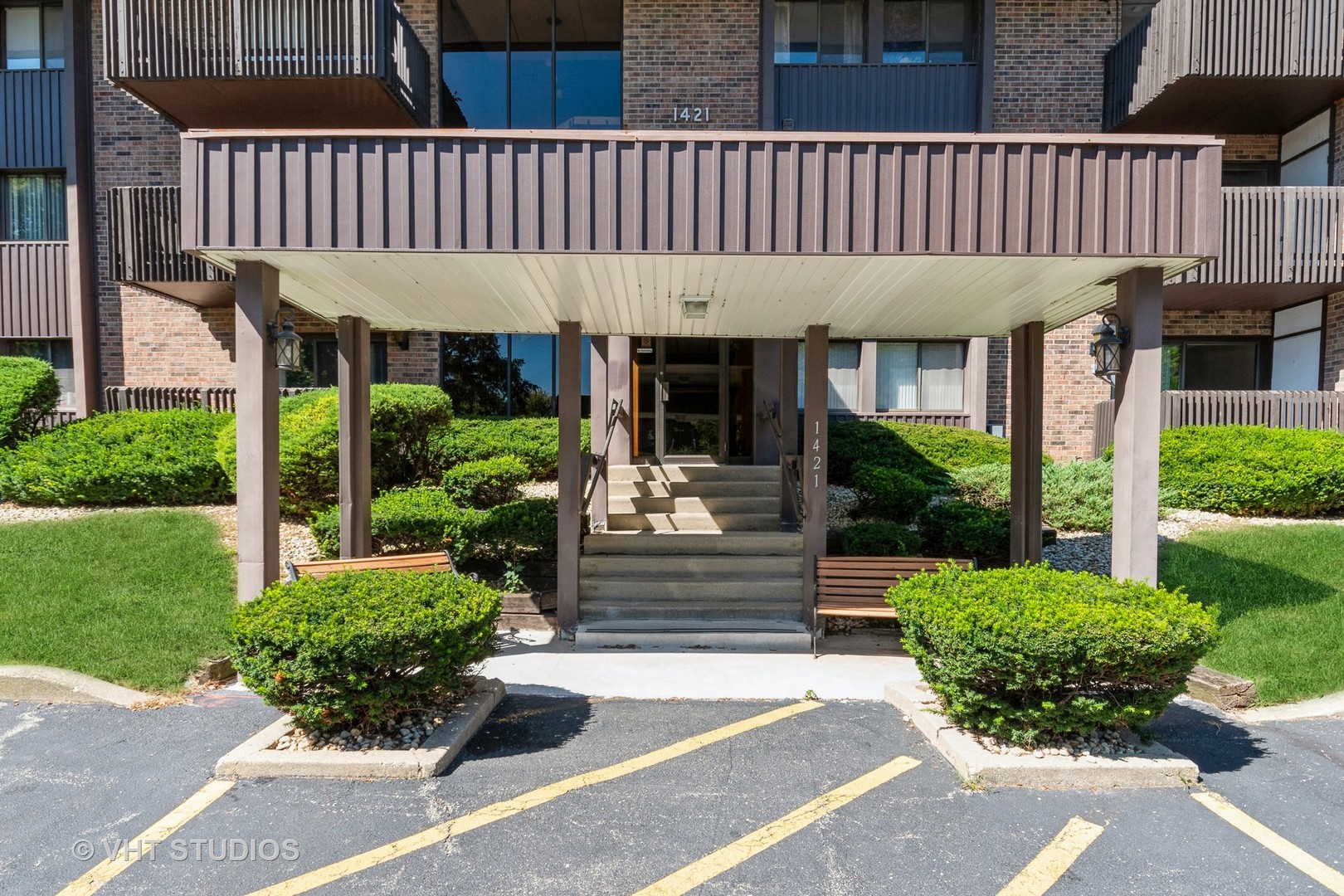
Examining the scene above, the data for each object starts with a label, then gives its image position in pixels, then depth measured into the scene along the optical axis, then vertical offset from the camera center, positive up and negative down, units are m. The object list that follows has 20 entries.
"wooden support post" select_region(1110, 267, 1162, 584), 5.18 +0.01
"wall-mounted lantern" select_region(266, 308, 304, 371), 5.28 +0.64
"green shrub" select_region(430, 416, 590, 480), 10.95 -0.16
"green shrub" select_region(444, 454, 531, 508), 9.24 -0.60
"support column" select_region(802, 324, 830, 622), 6.89 -0.32
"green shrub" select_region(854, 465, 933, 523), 9.20 -0.76
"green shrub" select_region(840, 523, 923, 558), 7.66 -1.13
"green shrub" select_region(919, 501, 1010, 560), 8.17 -1.11
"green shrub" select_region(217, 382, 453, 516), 8.67 -0.12
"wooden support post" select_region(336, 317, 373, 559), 7.04 -0.14
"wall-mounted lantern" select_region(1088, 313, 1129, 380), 5.25 +0.62
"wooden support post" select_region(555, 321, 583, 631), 6.89 -0.58
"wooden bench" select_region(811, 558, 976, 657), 6.62 -1.33
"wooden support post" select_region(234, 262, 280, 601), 5.13 -0.01
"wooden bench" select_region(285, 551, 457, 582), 5.71 -1.06
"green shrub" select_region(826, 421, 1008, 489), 11.56 -0.27
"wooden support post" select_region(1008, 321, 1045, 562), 7.54 -0.07
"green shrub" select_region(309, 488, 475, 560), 7.45 -0.95
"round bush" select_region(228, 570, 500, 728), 3.85 -1.14
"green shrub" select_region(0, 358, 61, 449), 10.06 +0.50
